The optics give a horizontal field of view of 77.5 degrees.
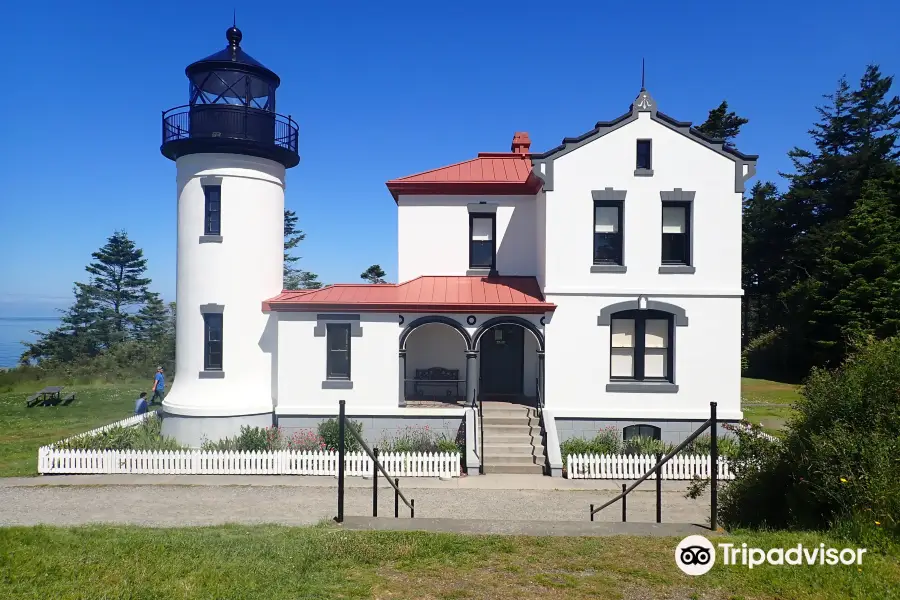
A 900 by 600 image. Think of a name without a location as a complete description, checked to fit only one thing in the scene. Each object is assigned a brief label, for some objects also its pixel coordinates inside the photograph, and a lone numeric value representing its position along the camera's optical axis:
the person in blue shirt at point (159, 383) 21.08
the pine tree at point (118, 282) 50.47
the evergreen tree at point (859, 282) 29.41
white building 15.55
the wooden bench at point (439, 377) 17.33
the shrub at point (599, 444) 14.75
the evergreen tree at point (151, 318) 51.09
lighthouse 15.80
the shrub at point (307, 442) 14.81
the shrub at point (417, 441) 14.66
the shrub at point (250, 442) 14.90
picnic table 23.70
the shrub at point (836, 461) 7.16
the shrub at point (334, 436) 14.75
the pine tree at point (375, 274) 38.69
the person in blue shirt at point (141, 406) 18.59
